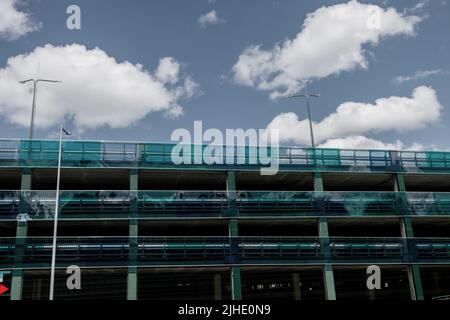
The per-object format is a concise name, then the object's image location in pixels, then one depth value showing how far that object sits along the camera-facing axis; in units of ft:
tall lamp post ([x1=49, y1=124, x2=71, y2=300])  105.40
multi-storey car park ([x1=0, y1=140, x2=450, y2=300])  121.08
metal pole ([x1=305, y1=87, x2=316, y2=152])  176.02
